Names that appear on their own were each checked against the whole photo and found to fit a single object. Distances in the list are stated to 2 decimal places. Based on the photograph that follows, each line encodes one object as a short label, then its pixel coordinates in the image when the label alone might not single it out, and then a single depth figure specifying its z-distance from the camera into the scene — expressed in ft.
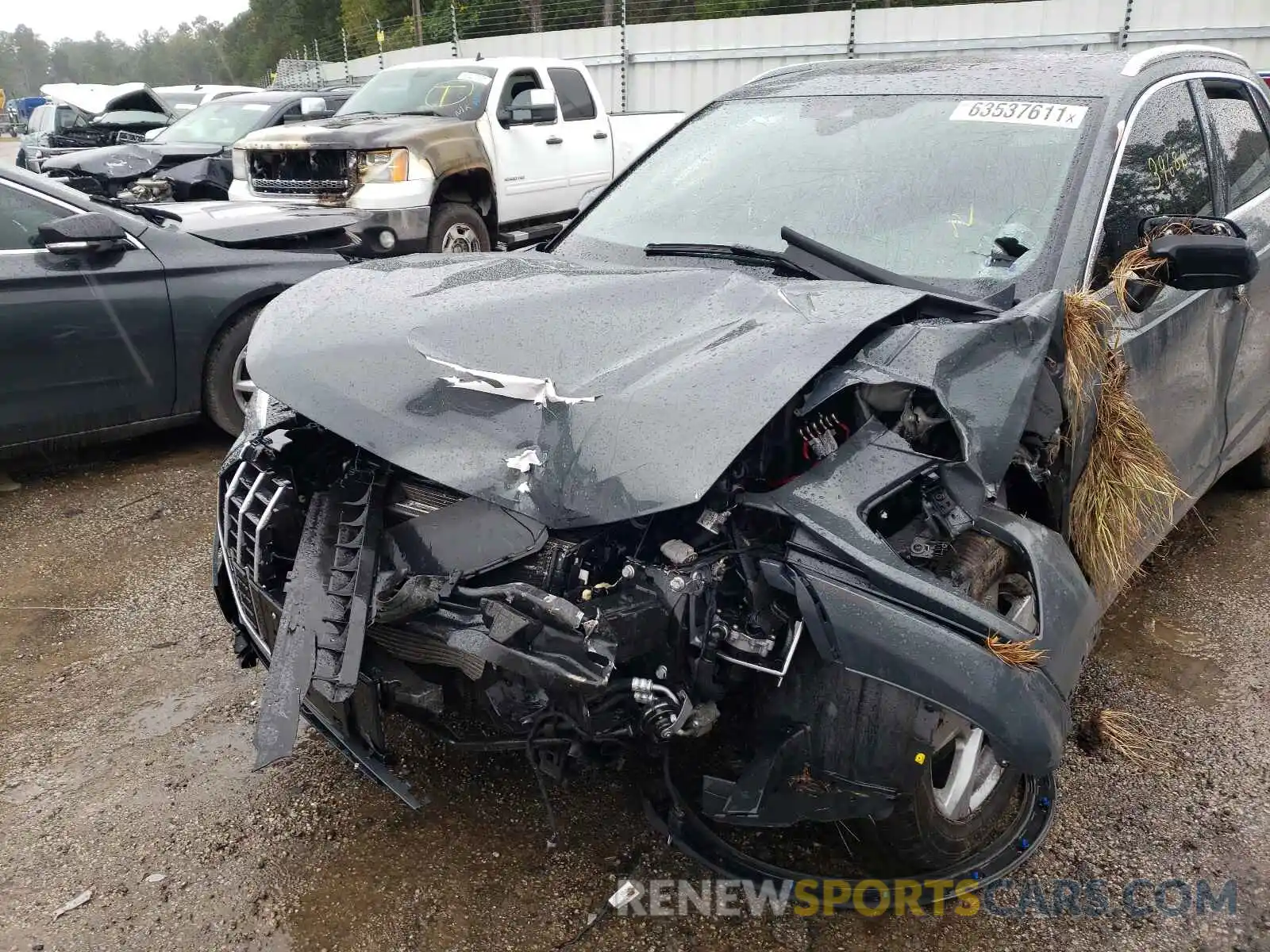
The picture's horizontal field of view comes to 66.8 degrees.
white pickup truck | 24.26
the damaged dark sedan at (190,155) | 26.73
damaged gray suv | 5.94
